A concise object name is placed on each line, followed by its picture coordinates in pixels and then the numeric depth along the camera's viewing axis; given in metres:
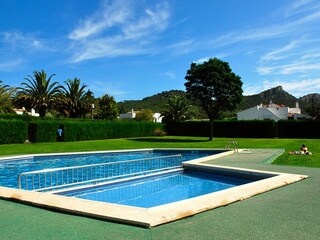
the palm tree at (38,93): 34.86
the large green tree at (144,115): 50.67
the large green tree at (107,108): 51.79
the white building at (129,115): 69.82
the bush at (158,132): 33.83
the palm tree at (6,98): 33.83
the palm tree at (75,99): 40.04
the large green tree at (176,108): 44.28
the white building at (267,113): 51.00
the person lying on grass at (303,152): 13.79
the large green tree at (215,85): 24.71
